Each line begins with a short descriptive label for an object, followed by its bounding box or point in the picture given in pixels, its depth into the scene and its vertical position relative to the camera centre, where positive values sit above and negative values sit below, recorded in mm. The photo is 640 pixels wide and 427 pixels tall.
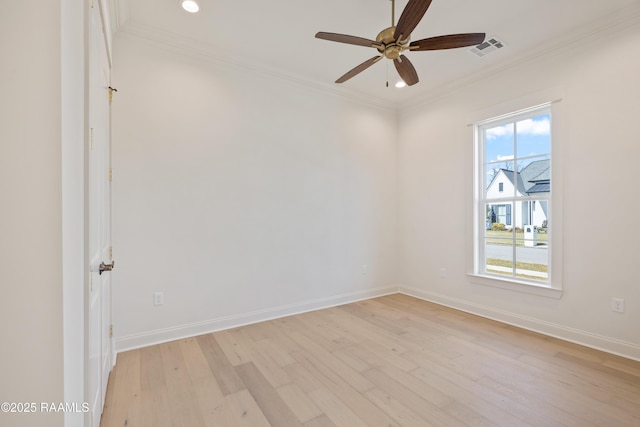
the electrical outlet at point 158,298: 2767 -820
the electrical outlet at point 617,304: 2543 -823
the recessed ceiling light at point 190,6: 2354 +1712
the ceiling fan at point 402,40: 1947 +1249
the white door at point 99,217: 1312 -22
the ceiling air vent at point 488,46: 2920 +1720
